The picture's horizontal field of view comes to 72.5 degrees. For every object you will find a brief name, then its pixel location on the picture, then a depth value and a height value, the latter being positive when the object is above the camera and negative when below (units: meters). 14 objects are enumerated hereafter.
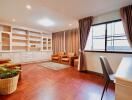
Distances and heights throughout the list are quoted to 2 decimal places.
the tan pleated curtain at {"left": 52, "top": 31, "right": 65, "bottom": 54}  7.17 +0.61
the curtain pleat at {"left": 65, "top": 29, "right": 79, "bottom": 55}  6.19 +0.62
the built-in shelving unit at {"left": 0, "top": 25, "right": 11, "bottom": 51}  5.11 +0.66
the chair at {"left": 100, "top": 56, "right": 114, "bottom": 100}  1.65 -0.47
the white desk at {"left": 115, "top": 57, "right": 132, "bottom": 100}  0.65 -0.29
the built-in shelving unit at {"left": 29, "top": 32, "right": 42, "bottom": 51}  6.55 +0.63
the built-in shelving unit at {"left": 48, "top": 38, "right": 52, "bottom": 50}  7.80 +0.45
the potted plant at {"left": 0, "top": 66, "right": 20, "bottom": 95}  2.07 -0.74
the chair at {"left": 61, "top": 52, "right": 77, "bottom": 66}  5.65 -0.61
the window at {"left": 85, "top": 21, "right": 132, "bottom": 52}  3.20 +0.46
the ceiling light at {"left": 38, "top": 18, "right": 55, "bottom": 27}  4.54 +1.48
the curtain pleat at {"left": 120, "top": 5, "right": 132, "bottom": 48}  2.78 +0.93
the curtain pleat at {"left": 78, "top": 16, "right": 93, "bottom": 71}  3.89 +0.77
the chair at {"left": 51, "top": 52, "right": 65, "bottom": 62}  6.40 -0.57
